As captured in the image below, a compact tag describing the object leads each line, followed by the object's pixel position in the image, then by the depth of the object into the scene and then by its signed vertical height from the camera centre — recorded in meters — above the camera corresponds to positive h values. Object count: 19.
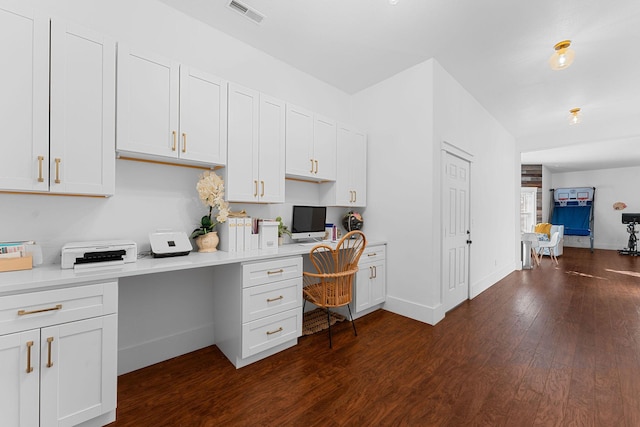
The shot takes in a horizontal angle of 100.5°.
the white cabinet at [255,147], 2.42 +0.63
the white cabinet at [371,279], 3.11 -0.80
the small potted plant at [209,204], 2.31 +0.07
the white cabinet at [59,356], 1.30 -0.77
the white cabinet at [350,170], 3.38 +0.57
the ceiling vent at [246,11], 2.32 +1.81
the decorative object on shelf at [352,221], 3.60 -0.10
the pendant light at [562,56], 2.68 +1.62
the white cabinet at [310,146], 2.88 +0.77
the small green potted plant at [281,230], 2.96 -0.20
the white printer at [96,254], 1.64 -0.28
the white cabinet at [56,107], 1.52 +0.64
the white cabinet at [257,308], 2.14 -0.83
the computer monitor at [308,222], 3.08 -0.11
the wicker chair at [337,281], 2.54 -0.68
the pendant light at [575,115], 4.42 +1.71
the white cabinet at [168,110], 1.89 +0.79
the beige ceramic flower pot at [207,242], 2.33 -0.27
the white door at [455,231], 3.34 -0.22
